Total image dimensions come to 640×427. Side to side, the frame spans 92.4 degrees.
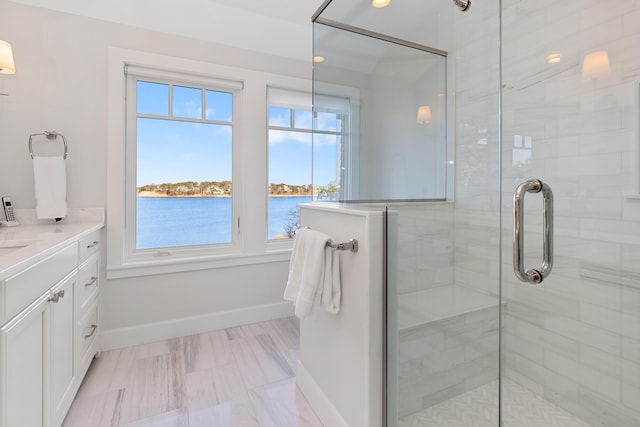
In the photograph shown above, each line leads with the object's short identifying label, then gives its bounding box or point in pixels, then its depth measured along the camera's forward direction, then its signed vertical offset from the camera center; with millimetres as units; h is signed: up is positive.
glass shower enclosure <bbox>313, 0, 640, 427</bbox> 1290 +136
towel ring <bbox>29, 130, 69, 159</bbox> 1978 +495
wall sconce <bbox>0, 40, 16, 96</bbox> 1685 +847
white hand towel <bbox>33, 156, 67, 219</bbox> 1925 +164
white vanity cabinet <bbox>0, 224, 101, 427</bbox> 937 -487
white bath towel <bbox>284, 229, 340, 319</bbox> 1330 -293
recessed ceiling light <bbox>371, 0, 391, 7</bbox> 1773 +1223
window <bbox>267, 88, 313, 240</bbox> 2811 +520
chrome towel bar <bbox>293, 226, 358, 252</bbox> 1273 -139
